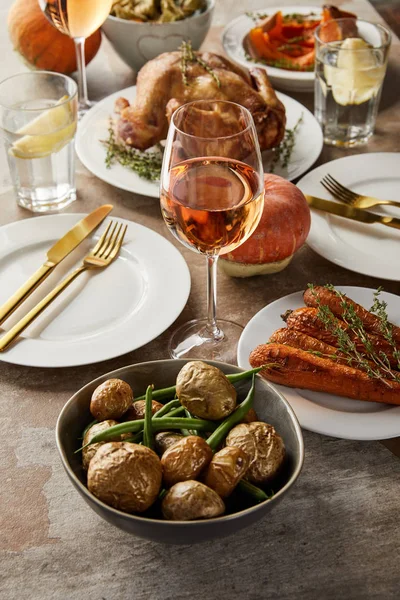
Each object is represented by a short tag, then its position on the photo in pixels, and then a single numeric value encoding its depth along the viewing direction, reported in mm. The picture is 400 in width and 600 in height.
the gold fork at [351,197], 1328
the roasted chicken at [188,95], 1387
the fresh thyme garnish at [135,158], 1378
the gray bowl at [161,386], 884
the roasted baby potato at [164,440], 946
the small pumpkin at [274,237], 1200
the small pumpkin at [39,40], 1552
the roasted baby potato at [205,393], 954
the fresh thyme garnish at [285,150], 1400
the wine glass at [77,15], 1427
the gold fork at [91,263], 1130
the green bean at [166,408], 975
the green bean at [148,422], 941
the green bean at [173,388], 983
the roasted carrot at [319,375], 1043
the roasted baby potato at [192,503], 888
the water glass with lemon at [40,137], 1303
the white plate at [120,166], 1365
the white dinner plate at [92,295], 1120
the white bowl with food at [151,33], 1550
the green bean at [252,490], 918
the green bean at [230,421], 949
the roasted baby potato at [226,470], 906
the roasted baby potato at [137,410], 983
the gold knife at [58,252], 1164
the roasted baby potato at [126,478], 893
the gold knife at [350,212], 1284
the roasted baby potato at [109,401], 965
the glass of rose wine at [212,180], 1043
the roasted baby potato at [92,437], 938
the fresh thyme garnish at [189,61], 1396
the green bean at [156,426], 941
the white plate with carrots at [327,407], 1018
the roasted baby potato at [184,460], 910
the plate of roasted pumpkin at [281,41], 1592
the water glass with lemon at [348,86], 1438
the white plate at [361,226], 1228
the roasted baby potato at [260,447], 929
